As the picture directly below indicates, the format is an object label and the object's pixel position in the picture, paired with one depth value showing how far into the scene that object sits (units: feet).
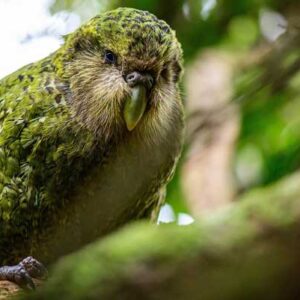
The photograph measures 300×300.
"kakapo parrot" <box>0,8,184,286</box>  9.46
